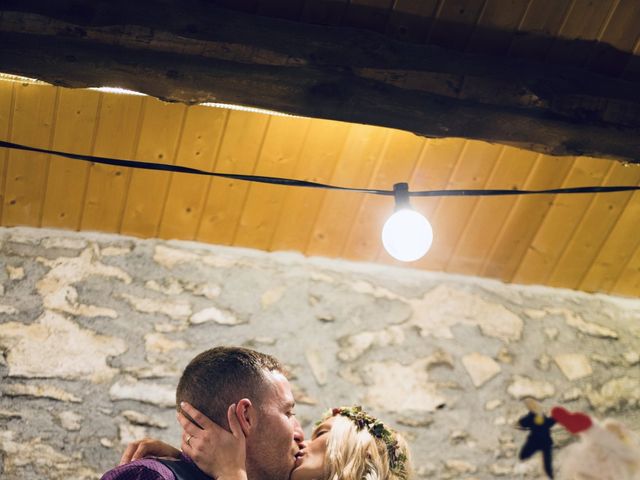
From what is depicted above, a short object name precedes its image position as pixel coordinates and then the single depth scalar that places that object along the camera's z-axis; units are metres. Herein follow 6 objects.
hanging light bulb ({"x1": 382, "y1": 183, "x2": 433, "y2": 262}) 2.45
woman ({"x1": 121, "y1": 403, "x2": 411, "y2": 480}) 1.88
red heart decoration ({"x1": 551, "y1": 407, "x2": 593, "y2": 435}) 3.16
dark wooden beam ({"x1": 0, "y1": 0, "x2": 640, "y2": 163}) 2.09
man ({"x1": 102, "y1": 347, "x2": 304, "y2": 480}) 2.03
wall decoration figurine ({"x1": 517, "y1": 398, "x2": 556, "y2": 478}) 3.05
